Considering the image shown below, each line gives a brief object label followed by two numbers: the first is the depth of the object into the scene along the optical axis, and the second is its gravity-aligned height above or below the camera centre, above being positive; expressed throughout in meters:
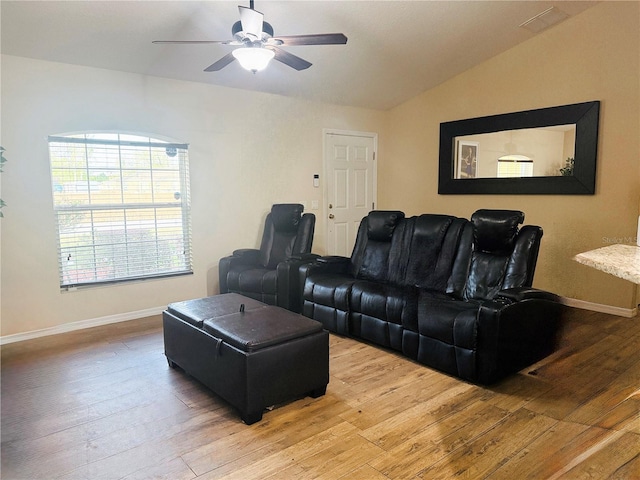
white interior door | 5.79 +0.17
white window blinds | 3.85 -0.09
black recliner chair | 4.11 -0.71
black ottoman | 2.33 -0.95
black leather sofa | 2.75 -0.79
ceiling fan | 2.53 +1.00
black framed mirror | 4.29 +0.48
